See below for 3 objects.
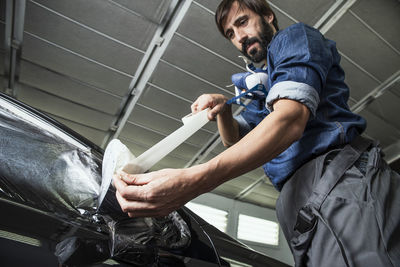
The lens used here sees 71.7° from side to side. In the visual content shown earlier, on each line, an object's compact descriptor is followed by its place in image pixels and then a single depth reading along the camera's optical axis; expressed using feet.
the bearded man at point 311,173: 1.98
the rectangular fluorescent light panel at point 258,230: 18.50
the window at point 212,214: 17.12
